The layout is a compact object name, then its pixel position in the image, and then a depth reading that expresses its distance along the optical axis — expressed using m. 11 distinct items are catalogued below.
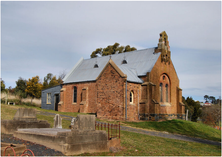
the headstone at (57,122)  13.05
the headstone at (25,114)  11.90
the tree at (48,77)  64.56
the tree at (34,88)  45.25
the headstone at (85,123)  8.92
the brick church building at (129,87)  24.91
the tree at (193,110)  47.38
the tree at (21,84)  50.37
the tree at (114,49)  52.25
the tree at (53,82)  53.39
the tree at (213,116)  56.53
